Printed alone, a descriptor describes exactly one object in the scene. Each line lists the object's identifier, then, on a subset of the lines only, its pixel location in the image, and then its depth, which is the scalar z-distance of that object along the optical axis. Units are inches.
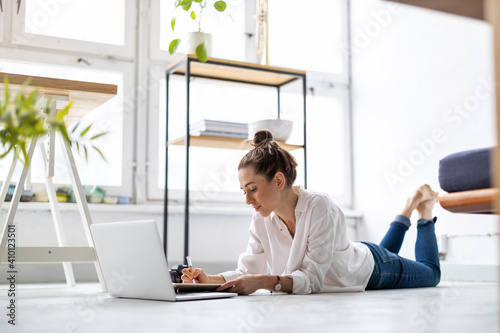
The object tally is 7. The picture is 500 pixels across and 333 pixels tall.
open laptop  64.0
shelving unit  117.4
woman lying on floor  78.5
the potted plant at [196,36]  90.5
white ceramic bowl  124.6
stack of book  120.0
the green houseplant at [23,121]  29.1
